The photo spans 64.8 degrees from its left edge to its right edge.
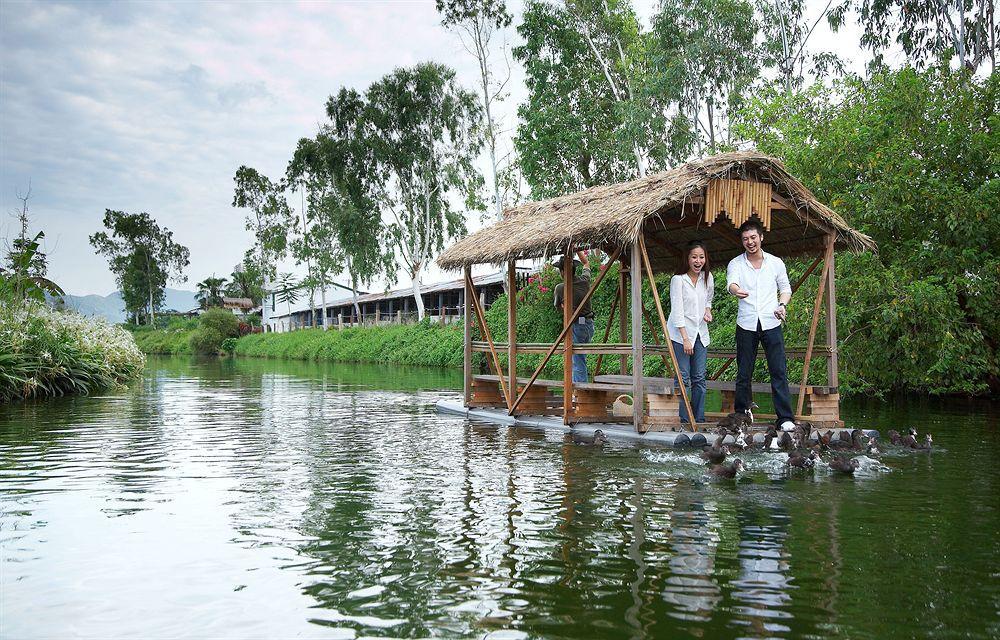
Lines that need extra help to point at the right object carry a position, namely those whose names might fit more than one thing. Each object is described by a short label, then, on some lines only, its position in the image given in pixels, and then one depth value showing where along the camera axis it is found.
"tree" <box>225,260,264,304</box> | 64.38
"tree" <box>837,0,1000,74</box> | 26.55
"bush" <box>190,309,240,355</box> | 64.12
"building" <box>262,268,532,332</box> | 45.62
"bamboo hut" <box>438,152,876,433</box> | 9.59
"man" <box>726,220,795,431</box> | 9.25
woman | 9.80
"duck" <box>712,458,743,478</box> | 7.27
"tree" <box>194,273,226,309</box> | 90.62
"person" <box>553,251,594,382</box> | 12.52
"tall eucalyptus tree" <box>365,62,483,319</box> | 40.25
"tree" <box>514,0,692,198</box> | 31.58
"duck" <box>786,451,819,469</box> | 7.68
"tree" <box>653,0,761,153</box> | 28.81
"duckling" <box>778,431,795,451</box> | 8.19
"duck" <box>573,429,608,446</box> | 9.69
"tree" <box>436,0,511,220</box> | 33.94
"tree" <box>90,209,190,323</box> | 77.88
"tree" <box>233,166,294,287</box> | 60.09
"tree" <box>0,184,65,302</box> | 18.50
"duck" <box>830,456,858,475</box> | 7.54
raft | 8.99
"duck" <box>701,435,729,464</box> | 7.78
